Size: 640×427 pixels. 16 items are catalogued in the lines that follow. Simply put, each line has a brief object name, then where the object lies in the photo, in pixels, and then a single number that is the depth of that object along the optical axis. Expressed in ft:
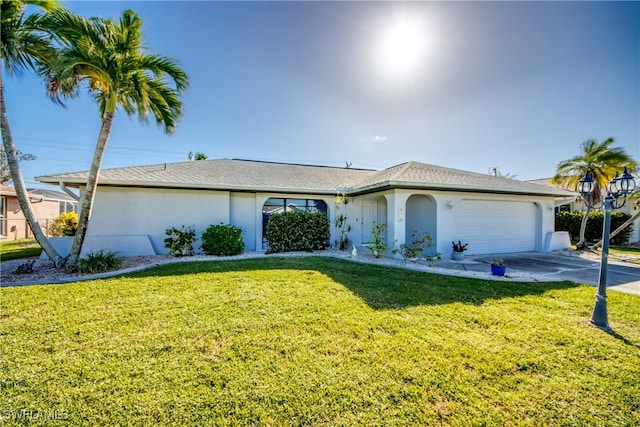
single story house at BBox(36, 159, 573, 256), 33.65
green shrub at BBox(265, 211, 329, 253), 37.45
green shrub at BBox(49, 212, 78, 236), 46.80
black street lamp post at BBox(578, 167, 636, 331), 14.76
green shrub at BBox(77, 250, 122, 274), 25.31
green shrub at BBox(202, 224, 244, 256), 34.63
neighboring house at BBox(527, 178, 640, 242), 55.26
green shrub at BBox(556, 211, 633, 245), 54.60
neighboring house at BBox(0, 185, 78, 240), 57.47
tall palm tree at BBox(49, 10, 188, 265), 21.80
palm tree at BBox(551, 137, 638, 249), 45.73
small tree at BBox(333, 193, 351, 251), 41.86
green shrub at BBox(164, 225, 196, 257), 33.78
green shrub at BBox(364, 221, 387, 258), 34.22
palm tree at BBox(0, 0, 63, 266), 22.07
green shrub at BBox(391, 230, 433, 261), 31.63
